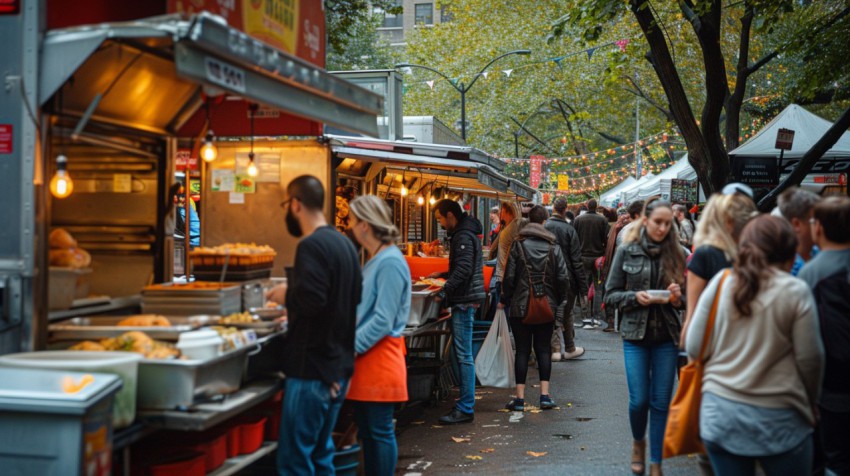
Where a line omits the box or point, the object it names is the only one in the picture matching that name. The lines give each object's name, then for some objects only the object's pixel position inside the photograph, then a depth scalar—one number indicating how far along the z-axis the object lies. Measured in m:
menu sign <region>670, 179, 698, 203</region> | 20.42
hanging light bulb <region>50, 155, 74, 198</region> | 4.71
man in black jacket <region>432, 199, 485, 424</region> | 9.14
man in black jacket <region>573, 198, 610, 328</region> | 16.75
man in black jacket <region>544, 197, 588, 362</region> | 12.55
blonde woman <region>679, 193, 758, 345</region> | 5.51
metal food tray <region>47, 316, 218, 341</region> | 5.09
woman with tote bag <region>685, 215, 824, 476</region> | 4.15
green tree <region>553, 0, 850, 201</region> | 13.72
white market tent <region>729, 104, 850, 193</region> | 16.66
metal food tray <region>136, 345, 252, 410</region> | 4.64
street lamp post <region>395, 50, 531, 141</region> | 28.20
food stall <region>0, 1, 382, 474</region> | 4.56
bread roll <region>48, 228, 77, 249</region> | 5.34
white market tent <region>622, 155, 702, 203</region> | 23.03
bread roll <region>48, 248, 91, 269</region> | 5.19
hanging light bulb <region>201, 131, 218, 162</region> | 6.06
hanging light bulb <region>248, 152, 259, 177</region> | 7.16
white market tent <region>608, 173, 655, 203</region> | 30.14
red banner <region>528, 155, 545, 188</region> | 36.09
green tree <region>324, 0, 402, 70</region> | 18.86
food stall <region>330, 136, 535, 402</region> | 9.00
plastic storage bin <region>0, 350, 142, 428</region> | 4.29
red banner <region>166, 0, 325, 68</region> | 6.15
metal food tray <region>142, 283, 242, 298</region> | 5.93
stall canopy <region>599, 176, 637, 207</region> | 35.03
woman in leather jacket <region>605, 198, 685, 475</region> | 6.70
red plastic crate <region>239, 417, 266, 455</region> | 5.90
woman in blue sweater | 5.93
